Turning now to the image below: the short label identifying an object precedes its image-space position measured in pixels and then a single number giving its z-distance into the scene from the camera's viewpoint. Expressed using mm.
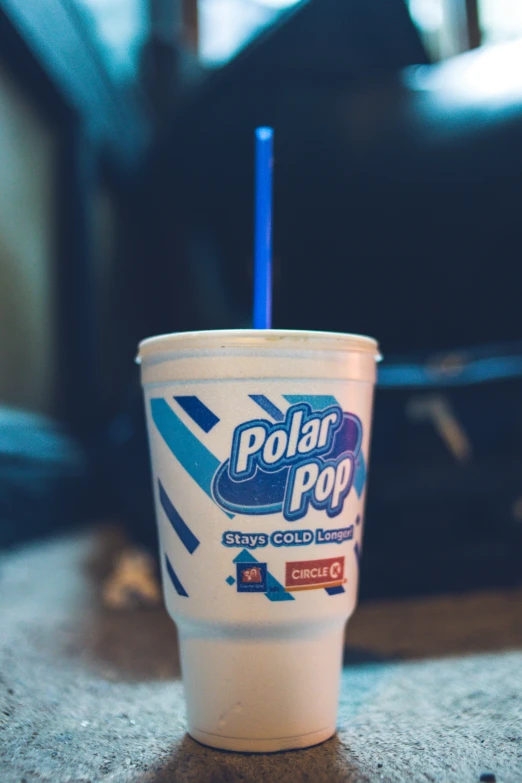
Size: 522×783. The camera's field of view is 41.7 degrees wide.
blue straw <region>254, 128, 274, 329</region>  605
